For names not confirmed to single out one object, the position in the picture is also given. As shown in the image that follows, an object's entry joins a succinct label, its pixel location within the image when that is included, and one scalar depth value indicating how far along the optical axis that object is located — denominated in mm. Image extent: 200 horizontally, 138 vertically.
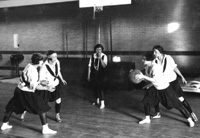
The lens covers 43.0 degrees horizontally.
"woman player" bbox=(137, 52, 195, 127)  4207
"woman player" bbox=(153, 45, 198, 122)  4469
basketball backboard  8102
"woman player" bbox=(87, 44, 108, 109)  5853
